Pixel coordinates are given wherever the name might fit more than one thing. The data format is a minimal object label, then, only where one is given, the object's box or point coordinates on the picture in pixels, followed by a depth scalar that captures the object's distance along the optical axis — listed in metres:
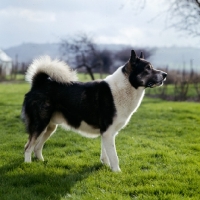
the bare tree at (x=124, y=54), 51.36
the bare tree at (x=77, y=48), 20.83
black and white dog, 5.04
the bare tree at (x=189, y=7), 12.92
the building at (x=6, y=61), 43.61
